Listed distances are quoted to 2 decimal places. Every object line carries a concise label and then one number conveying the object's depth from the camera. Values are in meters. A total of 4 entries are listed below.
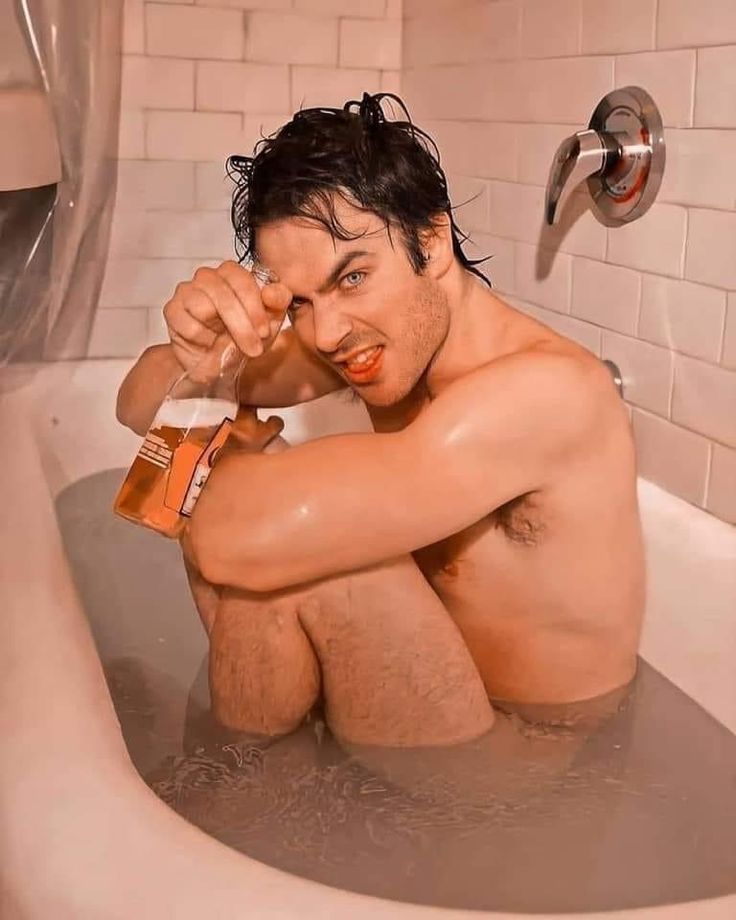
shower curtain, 1.73
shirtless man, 0.94
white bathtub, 0.63
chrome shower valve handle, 1.36
